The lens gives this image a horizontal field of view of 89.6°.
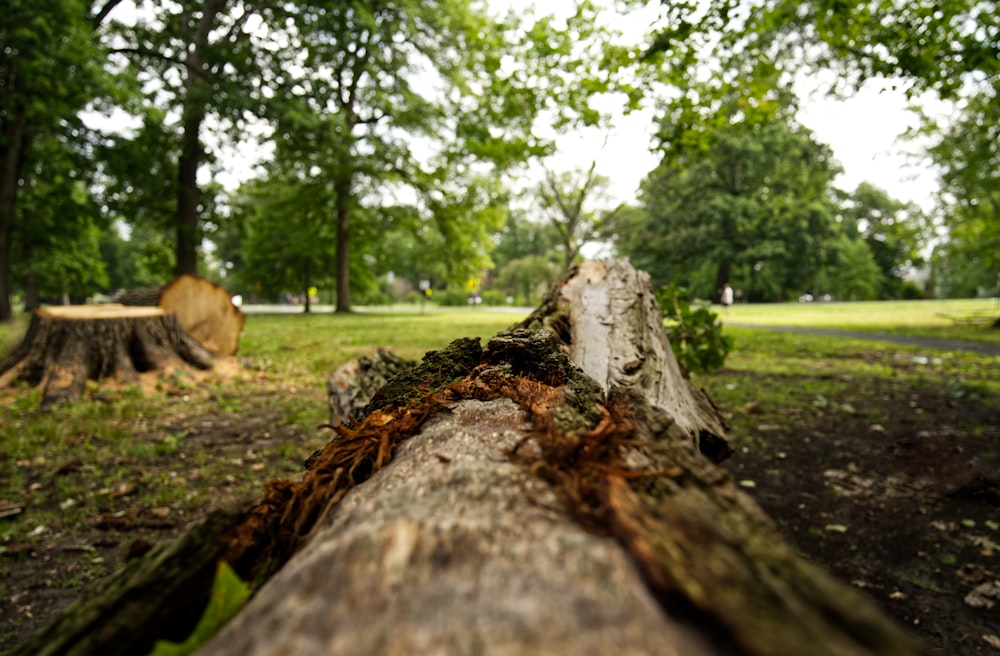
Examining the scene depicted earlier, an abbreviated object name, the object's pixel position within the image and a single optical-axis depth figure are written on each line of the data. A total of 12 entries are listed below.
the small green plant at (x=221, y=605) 0.60
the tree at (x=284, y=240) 23.78
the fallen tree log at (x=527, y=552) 0.46
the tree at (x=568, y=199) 18.25
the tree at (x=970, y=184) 13.66
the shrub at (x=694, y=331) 5.93
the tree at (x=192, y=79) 12.70
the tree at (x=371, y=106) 14.92
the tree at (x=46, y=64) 9.73
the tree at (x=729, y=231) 40.38
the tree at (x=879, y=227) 52.47
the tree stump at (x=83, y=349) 5.97
